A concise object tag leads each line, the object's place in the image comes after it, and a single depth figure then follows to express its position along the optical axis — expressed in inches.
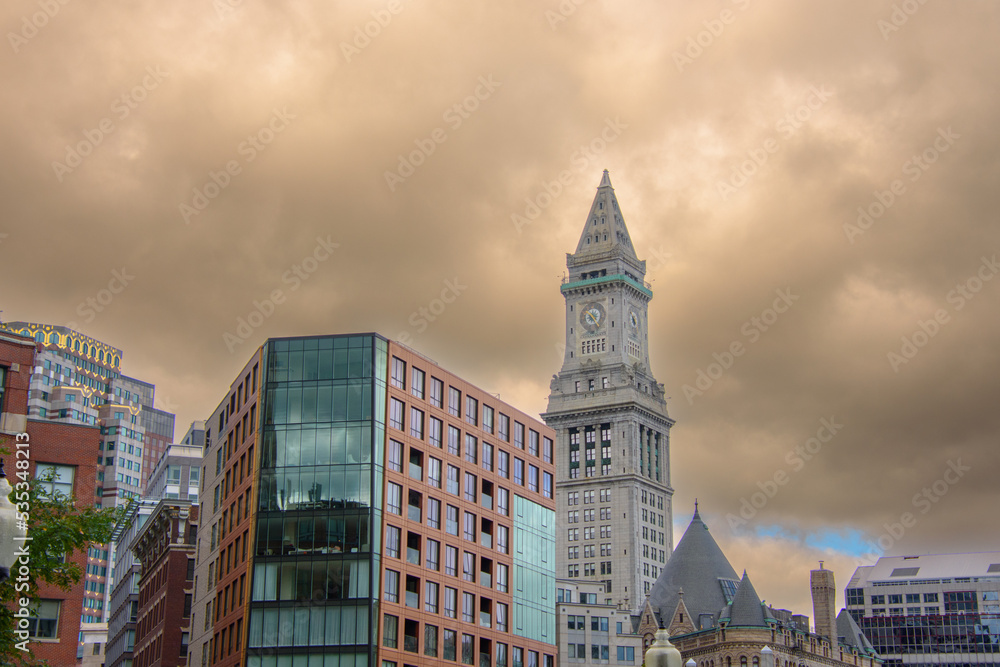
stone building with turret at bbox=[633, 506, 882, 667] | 6043.3
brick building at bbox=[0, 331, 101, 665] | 2269.9
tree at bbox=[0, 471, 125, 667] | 1716.3
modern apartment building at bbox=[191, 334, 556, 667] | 3459.6
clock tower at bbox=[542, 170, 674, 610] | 7608.3
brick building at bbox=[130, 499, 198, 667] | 4416.8
